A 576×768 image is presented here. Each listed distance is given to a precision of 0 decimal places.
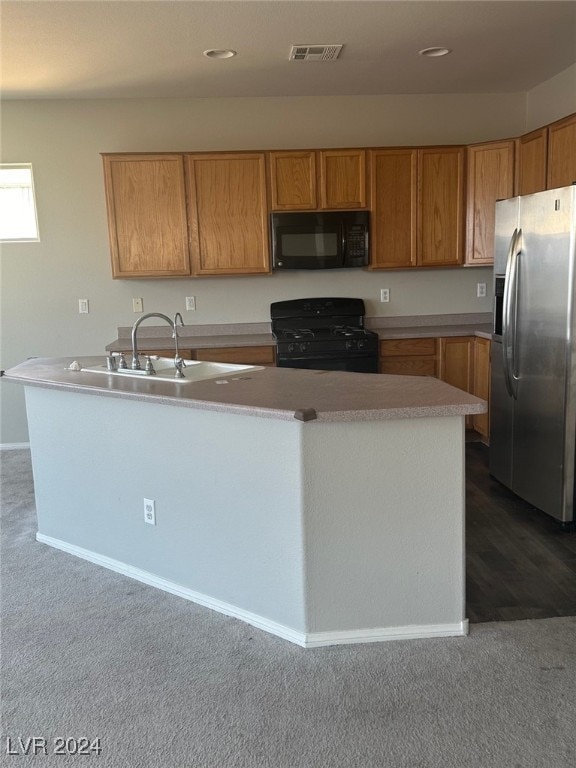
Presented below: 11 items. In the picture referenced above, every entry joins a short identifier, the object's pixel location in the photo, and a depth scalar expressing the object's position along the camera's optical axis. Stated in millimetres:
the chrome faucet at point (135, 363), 3068
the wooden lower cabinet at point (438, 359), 4789
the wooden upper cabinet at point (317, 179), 4770
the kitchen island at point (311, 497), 2303
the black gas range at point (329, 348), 4660
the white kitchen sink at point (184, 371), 2922
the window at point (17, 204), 5051
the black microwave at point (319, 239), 4820
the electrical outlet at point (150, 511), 2836
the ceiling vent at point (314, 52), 3881
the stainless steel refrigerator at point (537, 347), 3256
